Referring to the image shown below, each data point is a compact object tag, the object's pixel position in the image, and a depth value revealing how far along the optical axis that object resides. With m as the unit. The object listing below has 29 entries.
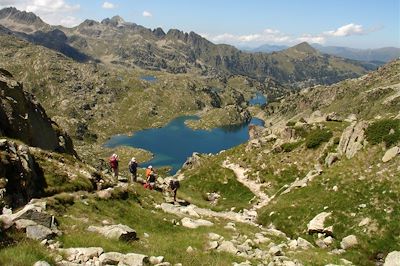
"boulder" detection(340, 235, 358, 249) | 32.30
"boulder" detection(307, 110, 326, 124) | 83.16
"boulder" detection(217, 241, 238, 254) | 23.61
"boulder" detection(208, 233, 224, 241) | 26.10
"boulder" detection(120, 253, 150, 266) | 16.79
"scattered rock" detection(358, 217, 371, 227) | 33.88
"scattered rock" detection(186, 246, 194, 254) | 21.79
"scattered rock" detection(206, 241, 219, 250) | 23.70
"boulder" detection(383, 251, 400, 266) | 22.92
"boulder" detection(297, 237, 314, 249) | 30.23
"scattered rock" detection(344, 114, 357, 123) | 75.56
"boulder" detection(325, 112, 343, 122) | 75.70
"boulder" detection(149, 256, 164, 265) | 17.77
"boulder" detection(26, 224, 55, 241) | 17.99
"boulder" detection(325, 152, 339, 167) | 52.28
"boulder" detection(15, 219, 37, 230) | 18.37
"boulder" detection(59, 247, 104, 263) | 16.34
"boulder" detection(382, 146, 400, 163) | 42.18
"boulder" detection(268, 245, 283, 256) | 25.15
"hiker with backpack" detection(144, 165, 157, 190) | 45.01
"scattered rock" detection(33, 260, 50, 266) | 13.43
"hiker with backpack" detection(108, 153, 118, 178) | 45.50
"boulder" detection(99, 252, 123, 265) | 16.39
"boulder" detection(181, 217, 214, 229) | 30.64
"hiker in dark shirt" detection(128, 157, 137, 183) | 45.53
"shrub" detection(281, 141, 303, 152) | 65.50
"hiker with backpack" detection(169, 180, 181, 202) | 43.38
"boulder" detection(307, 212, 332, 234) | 36.06
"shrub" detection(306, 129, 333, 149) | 62.78
